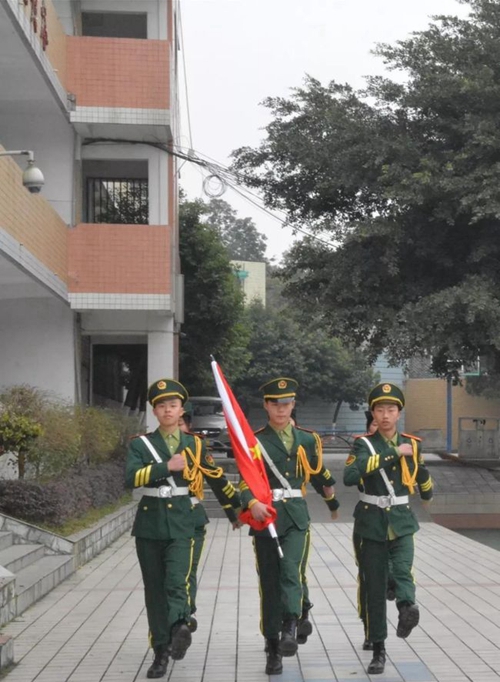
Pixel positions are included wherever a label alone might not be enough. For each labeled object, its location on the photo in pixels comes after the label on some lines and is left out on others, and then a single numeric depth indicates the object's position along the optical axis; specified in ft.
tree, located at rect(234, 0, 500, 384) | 66.18
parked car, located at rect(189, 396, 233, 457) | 101.30
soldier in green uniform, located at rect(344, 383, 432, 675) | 23.35
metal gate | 93.56
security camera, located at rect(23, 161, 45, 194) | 42.34
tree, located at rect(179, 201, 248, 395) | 107.76
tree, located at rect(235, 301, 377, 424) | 177.17
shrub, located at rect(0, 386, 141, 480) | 44.52
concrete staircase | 27.45
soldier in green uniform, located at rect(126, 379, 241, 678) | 22.77
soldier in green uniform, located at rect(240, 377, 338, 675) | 22.97
